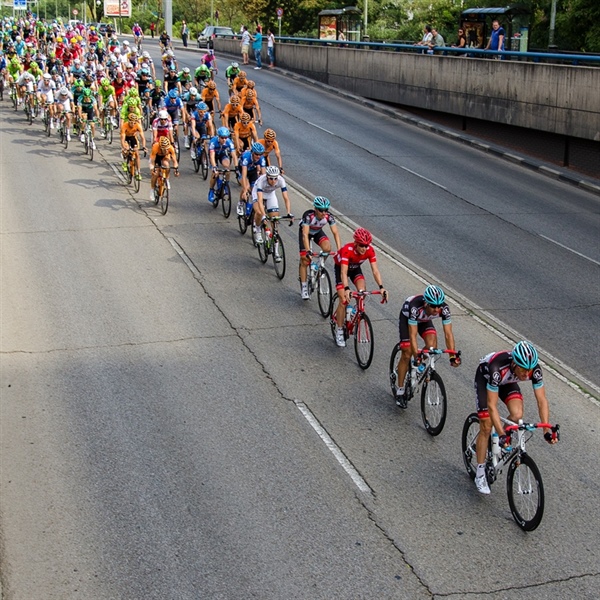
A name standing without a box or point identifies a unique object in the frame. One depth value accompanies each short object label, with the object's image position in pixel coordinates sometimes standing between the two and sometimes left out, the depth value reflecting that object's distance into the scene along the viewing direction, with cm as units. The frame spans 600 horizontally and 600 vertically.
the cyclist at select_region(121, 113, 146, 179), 2267
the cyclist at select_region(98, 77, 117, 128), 2862
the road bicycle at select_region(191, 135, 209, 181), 2471
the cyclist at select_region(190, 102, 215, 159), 2403
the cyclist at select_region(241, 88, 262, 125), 2795
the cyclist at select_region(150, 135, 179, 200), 2038
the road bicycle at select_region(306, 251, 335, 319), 1491
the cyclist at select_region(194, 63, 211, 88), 3155
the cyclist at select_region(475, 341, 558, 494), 892
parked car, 6626
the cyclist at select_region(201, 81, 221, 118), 2738
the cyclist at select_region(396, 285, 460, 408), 1049
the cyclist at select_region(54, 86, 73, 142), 2773
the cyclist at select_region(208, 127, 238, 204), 2027
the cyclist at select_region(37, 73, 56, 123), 2960
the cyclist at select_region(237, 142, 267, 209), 1786
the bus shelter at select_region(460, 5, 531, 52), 3606
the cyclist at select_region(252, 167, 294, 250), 1644
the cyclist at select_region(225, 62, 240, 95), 3368
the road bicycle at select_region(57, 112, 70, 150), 2839
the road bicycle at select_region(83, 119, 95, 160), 2698
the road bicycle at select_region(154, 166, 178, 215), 2078
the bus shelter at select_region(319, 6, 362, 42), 5134
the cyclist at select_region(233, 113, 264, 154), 2230
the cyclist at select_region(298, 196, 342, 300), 1412
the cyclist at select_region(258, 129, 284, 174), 1925
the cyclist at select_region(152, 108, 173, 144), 2108
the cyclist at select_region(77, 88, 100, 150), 2711
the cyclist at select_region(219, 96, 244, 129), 2394
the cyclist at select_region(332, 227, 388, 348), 1255
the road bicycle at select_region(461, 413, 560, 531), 889
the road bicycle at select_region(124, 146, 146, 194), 2288
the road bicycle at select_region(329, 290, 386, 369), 1284
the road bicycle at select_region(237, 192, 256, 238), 1869
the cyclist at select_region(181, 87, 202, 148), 2712
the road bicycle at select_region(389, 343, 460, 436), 1091
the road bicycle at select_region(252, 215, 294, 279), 1683
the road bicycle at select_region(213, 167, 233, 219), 2092
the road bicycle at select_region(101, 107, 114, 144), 2993
